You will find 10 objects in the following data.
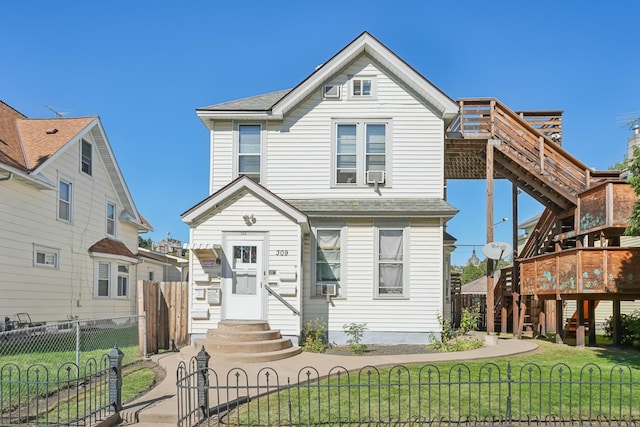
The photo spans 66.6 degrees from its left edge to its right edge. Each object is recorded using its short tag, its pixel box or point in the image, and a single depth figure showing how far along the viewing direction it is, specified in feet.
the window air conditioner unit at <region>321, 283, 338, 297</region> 45.24
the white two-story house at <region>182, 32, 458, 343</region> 41.83
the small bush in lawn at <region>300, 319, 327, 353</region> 41.29
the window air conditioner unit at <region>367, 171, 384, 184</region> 47.21
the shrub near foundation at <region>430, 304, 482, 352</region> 41.44
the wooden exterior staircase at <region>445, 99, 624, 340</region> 43.24
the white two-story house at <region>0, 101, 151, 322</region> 48.06
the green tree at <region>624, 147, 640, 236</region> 32.35
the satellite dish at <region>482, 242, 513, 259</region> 44.45
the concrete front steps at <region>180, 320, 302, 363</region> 35.73
